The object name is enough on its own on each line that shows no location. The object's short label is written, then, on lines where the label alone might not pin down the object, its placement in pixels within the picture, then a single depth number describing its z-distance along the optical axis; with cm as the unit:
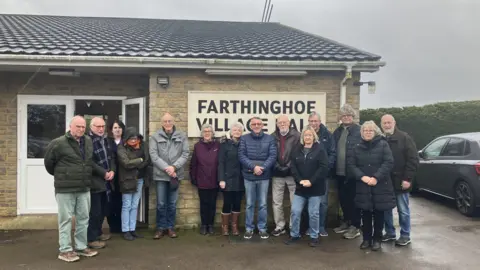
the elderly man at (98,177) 514
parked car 714
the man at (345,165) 568
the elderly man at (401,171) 534
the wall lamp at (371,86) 652
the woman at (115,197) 556
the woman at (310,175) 528
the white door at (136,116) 643
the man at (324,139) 571
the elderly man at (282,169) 570
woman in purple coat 581
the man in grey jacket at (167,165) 565
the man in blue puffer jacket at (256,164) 565
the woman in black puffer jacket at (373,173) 507
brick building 609
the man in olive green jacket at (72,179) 459
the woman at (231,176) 578
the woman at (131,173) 544
